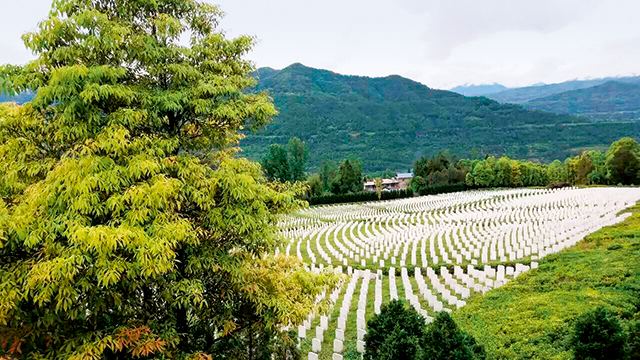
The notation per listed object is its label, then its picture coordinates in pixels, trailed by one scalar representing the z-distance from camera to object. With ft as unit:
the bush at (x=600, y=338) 20.57
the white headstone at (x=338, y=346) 32.91
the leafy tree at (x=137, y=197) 16.29
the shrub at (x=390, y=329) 23.25
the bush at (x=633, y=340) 21.57
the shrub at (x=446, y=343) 20.70
